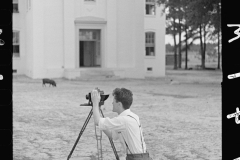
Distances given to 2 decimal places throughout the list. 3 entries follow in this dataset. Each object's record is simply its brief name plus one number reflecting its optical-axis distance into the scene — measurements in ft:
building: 103.50
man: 14.02
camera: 14.71
